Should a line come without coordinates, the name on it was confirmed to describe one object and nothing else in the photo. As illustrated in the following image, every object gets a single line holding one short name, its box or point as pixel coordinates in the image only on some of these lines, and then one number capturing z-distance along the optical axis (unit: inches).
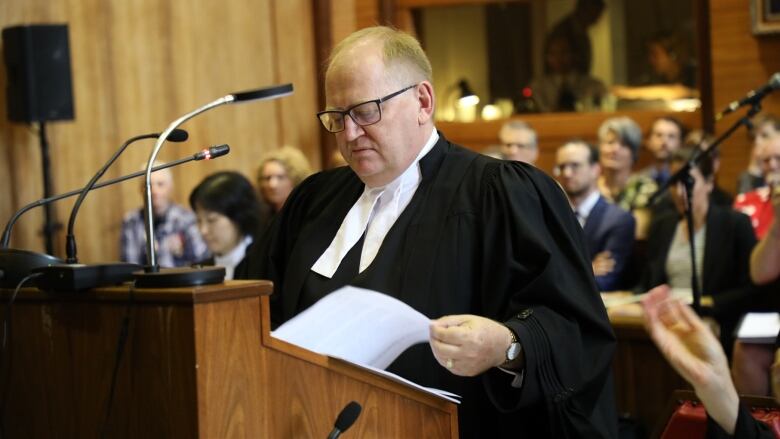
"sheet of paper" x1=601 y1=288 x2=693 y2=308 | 199.8
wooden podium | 69.8
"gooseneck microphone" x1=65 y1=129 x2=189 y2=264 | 83.2
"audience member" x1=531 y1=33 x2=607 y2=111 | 352.3
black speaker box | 256.2
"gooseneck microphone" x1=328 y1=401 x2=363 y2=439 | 76.5
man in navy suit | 232.2
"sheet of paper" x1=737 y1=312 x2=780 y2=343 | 168.9
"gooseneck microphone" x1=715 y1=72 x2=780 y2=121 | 180.4
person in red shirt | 218.5
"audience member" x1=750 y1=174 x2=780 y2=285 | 179.3
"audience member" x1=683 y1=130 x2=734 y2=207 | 241.8
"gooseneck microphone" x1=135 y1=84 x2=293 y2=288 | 72.1
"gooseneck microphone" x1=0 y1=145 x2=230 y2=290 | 87.5
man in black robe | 92.5
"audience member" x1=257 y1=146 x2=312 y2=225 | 248.5
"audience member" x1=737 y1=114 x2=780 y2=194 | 252.4
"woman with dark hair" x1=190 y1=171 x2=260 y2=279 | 205.5
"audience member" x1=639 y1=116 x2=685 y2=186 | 293.0
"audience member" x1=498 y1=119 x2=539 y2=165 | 291.4
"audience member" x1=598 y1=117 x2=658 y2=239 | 283.1
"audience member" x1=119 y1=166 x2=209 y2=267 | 282.4
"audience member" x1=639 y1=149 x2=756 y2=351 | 203.6
